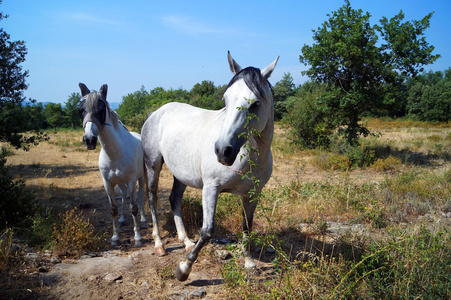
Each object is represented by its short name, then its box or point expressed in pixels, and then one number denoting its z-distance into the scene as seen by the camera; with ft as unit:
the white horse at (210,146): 7.79
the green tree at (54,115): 120.98
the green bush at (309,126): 42.65
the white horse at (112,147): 13.14
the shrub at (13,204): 14.71
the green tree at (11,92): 26.13
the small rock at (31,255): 11.14
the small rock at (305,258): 11.71
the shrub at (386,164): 30.43
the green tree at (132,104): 138.09
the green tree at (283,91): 124.36
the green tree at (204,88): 159.22
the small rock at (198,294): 9.13
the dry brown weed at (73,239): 12.34
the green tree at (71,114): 123.24
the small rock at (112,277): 10.11
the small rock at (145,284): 9.83
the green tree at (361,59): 31.37
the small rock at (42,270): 10.67
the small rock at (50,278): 9.77
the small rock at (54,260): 11.51
